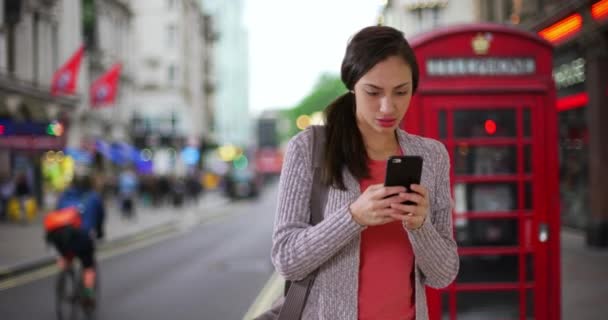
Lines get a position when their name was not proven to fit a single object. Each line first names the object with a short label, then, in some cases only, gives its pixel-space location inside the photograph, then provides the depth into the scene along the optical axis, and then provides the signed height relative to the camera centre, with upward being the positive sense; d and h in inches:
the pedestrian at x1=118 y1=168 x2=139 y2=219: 986.1 -45.3
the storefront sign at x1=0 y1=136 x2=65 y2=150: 804.0 +30.1
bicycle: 309.3 -57.3
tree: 3668.3 +350.3
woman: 75.4 -7.3
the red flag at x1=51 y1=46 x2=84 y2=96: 856.3 +112.5
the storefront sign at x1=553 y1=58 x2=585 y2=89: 547.3 +69.4
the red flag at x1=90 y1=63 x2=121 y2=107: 1057.5 +119.5
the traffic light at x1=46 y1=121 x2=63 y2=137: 575.2 +33.0
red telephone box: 208.4 +4.0
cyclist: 299.0 -25.3
